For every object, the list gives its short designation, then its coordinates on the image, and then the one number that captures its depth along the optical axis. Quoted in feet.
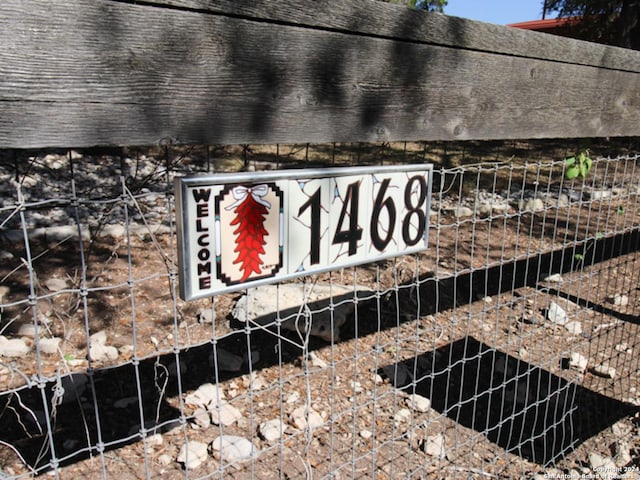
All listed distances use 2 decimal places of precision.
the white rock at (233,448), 8.32
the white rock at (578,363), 11.64
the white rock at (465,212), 20.93
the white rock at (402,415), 9.76
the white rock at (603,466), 8.87
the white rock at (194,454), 8.18
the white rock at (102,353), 10.34
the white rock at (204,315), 11.76
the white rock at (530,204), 22.21
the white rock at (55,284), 12.98
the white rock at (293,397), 9.86
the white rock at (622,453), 9.29
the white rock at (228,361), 10.54
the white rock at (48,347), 10.23
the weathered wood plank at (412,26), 4.34
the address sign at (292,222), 4.48
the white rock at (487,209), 21.35
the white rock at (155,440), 8.50
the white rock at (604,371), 11.52
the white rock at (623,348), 12.59
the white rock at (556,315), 13.51
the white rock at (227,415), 9.18
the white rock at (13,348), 10.02
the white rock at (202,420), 9.04
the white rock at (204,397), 9.62
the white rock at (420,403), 9.99
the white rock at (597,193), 24.69
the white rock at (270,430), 8.89
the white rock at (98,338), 10.74
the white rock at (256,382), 10.20
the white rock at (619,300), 14.53
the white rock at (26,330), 10.82
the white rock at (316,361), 11.01
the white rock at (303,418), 9.26
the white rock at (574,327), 13.11
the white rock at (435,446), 8.90
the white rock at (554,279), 15.44
